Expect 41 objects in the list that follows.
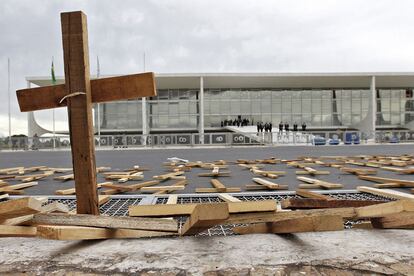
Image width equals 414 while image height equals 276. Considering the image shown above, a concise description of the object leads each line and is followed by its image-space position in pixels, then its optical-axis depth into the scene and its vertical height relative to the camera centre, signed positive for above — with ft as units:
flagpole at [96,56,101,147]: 125.02 +18.99
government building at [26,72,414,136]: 152.35 +5.49
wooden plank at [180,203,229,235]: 6.91 -1.83
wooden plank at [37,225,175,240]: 7.03 -2.40
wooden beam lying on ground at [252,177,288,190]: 18.51 -3.58
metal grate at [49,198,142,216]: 13.05 -3.38
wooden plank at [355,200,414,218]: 7.66 -2.09
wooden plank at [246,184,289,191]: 18.61 -3.65
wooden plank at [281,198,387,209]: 9.21 -2.29
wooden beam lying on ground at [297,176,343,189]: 18.49 -3.59
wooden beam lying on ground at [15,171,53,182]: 23.56 -3.74
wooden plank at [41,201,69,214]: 9.45 -2.40
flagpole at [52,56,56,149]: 92.73 -4.73
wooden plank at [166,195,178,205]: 14.17 -3.24
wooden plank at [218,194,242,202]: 13.51 -3.17
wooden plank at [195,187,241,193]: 17.48 -3.50
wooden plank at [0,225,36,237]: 7.42 -2.33
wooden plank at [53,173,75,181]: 23.75 -3.67
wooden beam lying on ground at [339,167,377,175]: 24.22 -3.82
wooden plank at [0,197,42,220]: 7.59 -1.80
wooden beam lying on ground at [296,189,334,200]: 14.65 -3.29
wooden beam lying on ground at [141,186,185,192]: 18.13 -3.48
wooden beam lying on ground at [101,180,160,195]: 17.72 -3.45
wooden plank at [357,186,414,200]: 13.82 -3.25
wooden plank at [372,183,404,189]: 17.99 -3.56
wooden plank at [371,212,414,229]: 8.16 -2.53
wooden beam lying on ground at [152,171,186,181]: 23.38 -3.80
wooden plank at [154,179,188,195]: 17.36 -3.61
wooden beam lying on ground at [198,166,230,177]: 25.52 -3.95
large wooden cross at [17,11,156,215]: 9.06 +0.81
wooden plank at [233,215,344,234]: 7.97 -2.45
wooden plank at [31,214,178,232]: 7.76 -2.18
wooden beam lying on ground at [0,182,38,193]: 17.84 -3.39
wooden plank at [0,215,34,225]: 7.82 -2.15
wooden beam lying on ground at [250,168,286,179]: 23.76 -3.91
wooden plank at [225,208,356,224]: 8.02 -2.24
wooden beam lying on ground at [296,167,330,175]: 25.07 -3.94
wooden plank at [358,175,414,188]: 17.99 -3.57
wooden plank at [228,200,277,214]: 8.06 -2.03
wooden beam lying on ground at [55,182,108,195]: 16.98 -3.32
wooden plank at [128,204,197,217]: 8.97 -2.29
